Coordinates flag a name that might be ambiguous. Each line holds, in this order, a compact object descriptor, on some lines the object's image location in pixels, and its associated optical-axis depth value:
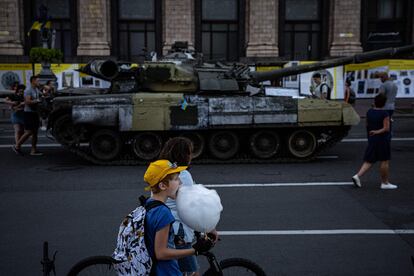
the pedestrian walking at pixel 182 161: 3.85
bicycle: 4.09
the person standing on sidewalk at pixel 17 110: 12.92
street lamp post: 22.46
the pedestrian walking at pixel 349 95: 17.28
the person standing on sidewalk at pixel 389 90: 13.05
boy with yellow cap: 3.28
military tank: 11.57
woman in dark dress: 8.79
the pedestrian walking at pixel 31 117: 12.84
